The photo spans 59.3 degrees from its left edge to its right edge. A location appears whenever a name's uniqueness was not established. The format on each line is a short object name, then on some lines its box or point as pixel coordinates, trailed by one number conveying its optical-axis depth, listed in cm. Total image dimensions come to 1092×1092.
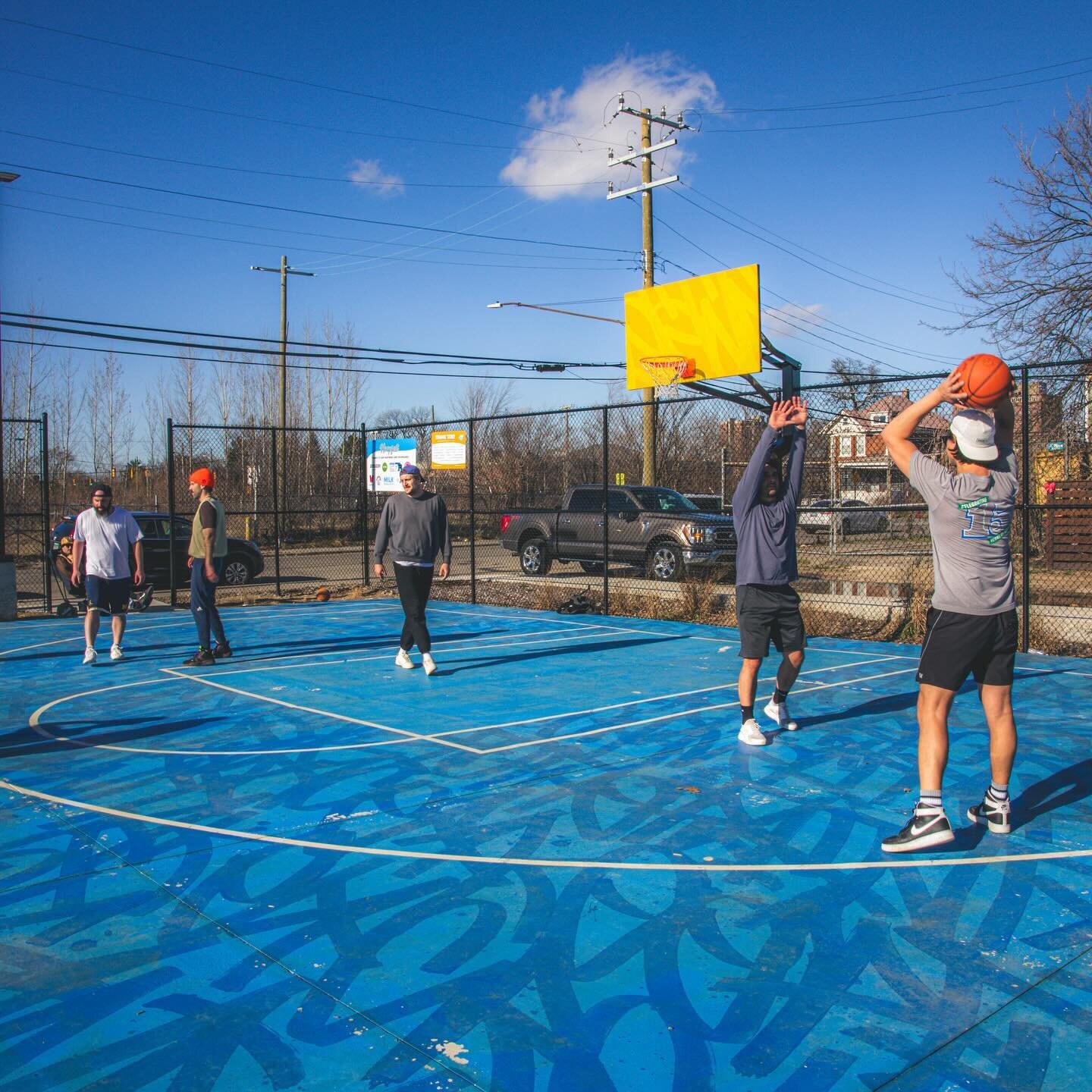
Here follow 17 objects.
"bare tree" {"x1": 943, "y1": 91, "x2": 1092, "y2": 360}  1812
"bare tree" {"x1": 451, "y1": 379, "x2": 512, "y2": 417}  3888
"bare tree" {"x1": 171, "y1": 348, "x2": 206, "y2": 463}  3894
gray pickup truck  1572
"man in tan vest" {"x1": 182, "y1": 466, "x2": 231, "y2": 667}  977
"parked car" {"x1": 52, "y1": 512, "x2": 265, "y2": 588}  1803
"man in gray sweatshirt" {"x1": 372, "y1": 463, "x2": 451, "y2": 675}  931
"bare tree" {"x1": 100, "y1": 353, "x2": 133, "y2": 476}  3784
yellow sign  1920
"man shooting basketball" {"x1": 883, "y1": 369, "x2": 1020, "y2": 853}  434
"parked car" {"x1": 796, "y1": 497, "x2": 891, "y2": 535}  1644
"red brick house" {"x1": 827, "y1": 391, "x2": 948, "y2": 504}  1409
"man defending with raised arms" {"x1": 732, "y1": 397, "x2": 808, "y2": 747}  646
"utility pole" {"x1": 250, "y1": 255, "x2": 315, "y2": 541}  3064
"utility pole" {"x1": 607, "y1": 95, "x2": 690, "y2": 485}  2403
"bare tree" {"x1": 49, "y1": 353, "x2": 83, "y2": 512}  3344
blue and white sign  1856
